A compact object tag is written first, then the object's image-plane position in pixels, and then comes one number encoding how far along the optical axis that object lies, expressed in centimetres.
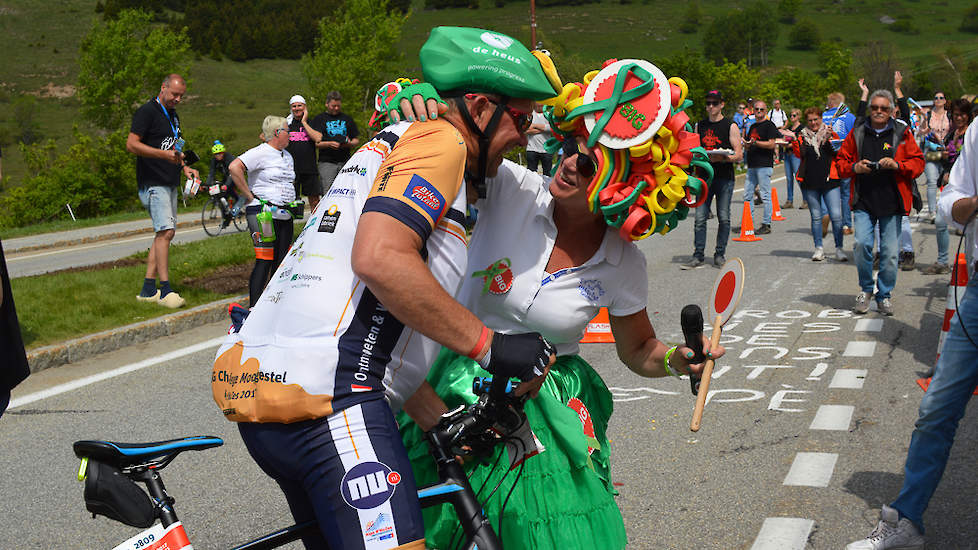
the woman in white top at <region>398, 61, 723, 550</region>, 264
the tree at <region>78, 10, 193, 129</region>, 3428
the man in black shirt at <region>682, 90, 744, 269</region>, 1242
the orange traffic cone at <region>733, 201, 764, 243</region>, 1516
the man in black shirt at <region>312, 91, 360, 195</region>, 1444
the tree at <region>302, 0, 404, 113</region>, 3859
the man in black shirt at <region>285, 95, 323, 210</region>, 1403
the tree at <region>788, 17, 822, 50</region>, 15725
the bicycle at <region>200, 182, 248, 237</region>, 2114
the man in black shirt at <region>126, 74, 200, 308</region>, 951
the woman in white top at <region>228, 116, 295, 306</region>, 1021
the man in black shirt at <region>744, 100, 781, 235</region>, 1627
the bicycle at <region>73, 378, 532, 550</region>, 214
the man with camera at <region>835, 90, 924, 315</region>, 922
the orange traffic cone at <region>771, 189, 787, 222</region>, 1783
